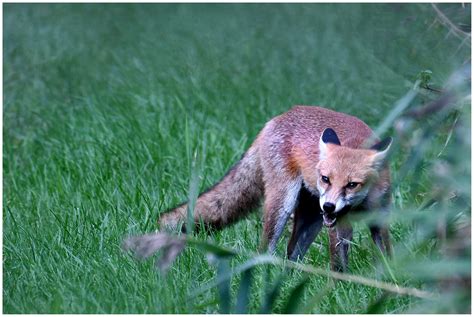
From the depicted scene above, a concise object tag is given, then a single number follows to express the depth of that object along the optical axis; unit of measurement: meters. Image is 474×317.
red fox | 11.45
